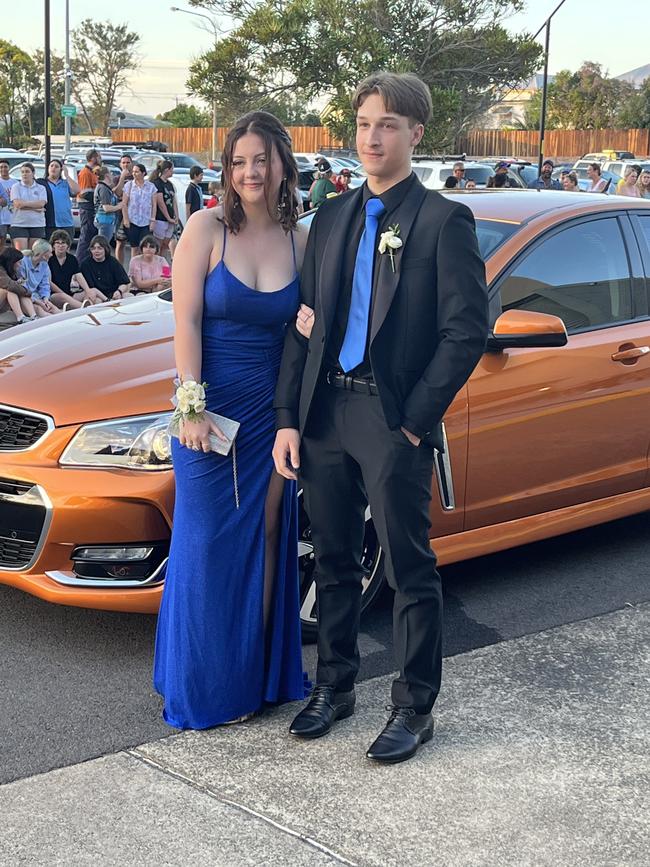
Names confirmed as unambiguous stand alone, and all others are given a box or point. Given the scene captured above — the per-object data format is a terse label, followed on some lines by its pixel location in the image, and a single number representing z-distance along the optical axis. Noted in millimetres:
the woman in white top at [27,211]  15414
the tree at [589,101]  69438
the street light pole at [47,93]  20922
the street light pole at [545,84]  36031
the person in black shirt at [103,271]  11586
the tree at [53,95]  67062
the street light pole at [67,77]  41656
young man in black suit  3104
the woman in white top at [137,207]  16141
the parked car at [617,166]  32719
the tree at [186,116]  75100
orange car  3865
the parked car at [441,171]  23594
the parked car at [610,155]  43247
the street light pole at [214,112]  38375
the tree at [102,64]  70812
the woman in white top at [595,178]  19219
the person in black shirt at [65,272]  11531
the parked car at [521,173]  25312
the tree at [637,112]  62594
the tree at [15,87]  64562
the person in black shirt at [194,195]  17938
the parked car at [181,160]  32188
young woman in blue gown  3316
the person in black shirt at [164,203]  16516
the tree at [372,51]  37500
